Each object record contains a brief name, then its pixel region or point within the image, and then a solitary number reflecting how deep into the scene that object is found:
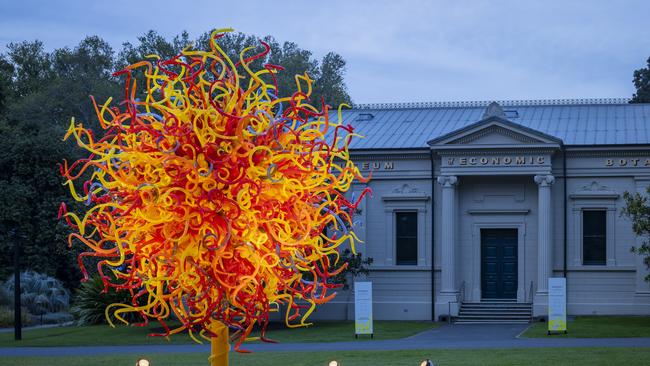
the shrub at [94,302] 43.12
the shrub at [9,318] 45.62
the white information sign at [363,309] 33.84
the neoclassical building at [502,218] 41.47
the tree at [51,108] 57.25
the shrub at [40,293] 49.19
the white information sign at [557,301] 33.69
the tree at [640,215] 36.75
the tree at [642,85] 76.25
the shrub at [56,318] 47.69
